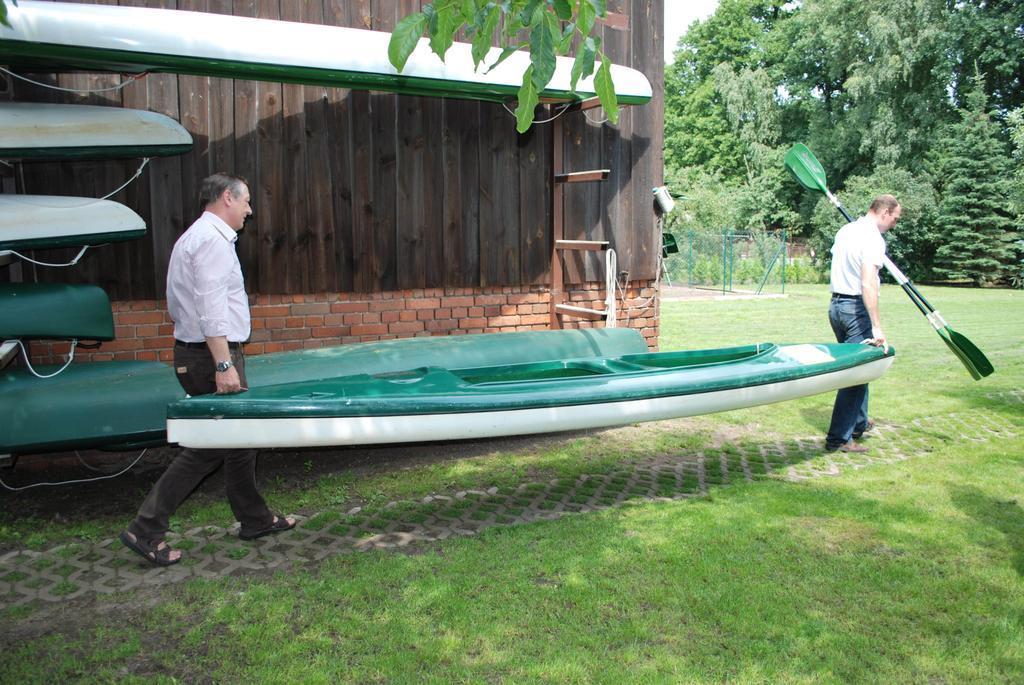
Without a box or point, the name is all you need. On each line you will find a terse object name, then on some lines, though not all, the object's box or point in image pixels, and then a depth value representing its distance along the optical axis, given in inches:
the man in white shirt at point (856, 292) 229.0
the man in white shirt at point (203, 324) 152.3
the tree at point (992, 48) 1106.7
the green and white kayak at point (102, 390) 176.2
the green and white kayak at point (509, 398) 152.9
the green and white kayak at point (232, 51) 177.8
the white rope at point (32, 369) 187.7
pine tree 1013.8
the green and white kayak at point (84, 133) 177.6
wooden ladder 273.3
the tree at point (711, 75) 1598.2
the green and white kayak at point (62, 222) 174.7
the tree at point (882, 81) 1155.9
